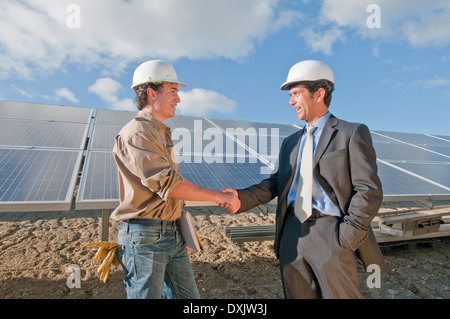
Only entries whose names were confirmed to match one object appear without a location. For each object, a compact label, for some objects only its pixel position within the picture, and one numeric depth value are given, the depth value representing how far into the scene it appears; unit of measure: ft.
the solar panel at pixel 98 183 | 12.88
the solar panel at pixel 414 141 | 30.37
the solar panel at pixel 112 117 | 24.54
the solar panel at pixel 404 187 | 17.69
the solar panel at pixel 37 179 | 12.67
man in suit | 7.95
